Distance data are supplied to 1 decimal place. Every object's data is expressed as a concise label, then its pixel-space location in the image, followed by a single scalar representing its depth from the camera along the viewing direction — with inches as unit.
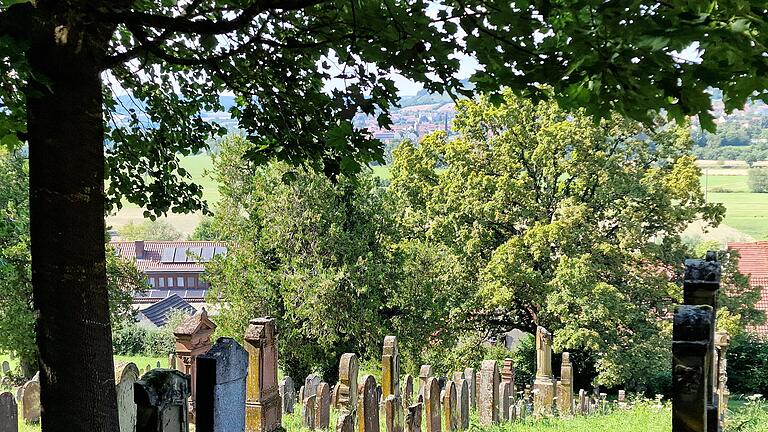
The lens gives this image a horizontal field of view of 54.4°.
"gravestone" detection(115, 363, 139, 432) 323.6
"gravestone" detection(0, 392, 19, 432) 370.6
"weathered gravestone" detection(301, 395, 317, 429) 502.6
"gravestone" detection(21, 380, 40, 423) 520.4
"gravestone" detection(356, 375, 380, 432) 378.3
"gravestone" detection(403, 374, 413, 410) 566.6
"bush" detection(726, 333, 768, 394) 935.5
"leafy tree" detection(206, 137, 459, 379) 788.0
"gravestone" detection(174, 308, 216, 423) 478.9
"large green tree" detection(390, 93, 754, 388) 862.5
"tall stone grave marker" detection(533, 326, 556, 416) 624.7
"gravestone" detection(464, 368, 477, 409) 590.9
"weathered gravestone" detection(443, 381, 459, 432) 482.9
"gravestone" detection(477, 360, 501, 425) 559.8
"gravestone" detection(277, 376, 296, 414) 605.0
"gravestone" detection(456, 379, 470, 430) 499.2
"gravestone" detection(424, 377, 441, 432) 463.2
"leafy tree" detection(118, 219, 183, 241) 3769.7
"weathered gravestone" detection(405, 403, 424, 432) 395.2
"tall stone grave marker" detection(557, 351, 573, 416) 663.1
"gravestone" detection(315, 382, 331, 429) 490.3
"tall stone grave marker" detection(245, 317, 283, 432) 319.0
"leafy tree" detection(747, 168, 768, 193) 3061.0
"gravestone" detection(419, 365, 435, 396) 560.9
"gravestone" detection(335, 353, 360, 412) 432.1
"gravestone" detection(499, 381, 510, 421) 569.0
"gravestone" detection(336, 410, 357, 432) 336.7
